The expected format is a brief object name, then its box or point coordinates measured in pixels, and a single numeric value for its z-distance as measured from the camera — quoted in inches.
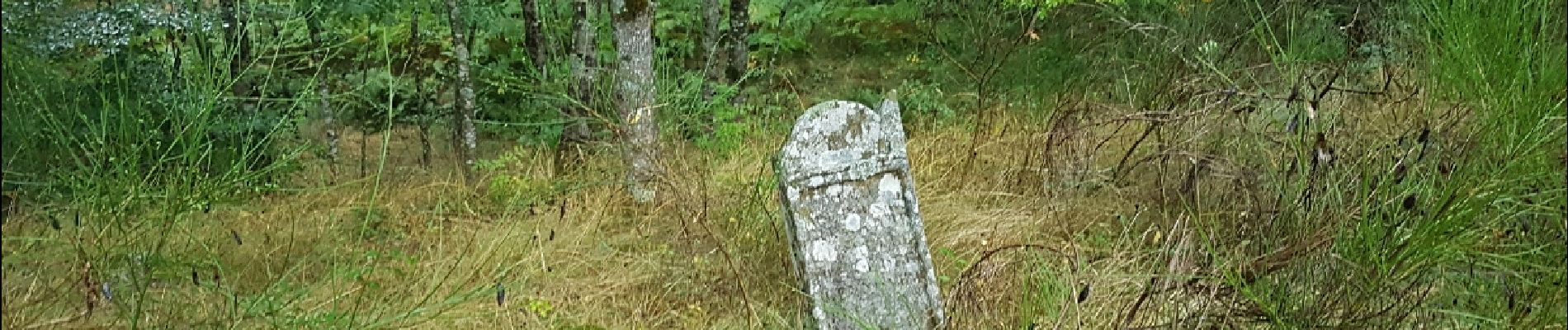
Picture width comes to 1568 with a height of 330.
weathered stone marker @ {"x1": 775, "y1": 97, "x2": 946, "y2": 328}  121.3
